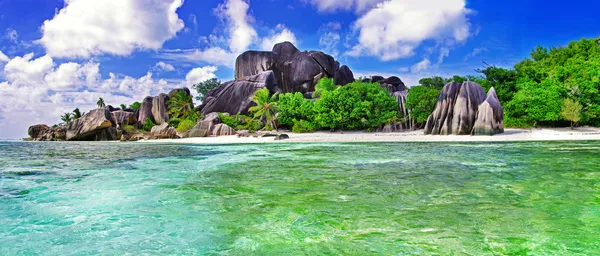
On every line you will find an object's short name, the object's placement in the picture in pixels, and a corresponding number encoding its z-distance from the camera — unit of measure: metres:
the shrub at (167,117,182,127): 46.43
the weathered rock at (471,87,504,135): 25.94
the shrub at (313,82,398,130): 35.25
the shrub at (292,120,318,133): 37.12
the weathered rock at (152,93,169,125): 50.41
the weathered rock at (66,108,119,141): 36.72
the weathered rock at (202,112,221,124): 39.11
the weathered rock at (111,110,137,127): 48.84
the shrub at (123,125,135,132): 46.72
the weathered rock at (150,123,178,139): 36.34
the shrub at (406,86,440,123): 35.19
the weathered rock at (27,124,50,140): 44.16
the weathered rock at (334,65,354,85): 61.14
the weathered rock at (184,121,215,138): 37.05
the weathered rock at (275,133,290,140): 31.00
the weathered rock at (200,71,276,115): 48.88
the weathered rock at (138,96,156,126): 51.25
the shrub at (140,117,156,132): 48.54
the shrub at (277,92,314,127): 37.72
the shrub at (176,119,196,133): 40.61
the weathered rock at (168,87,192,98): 51.59
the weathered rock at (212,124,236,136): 36.97
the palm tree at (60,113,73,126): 56.69
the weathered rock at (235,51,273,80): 60.31
